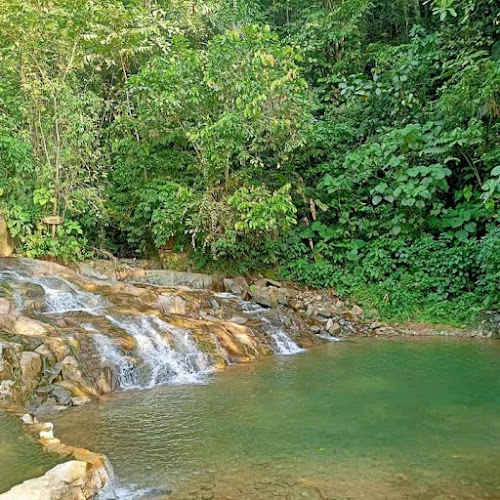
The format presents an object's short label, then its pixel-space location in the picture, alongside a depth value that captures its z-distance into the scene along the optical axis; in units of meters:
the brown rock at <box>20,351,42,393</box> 5.64
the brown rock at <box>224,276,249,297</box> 10.77
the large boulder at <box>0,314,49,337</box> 6.57
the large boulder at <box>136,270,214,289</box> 10.55
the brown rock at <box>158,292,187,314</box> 8.78
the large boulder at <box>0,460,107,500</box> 3.01
